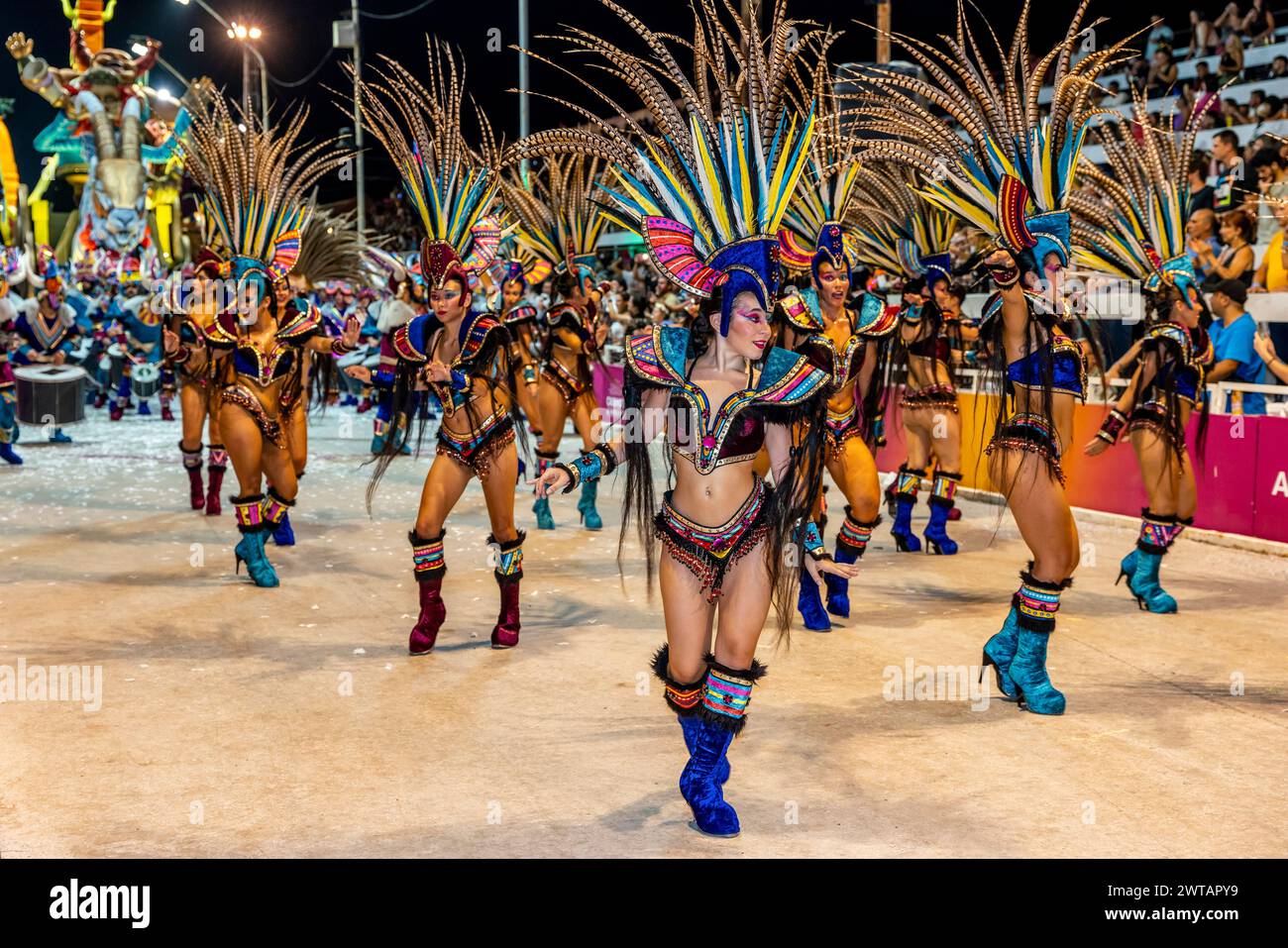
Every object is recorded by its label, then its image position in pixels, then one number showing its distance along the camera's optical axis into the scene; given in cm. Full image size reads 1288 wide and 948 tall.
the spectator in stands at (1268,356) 915
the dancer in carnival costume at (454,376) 625
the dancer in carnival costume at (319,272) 850
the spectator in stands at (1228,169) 1137
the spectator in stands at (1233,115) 1417
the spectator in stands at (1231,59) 1488
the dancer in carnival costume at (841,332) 654
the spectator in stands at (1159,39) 1662
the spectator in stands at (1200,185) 1177
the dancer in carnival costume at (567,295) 981
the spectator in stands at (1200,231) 1102
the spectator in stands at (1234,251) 1056
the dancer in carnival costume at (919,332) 827
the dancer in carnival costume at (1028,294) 527
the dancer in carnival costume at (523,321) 920
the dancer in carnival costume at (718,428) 404
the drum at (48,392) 1692
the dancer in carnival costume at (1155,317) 695
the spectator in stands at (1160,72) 1612
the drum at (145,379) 1978
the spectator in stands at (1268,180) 1098
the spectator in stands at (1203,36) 1590
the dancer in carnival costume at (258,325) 761
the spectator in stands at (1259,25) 1508
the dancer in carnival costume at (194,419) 1020
